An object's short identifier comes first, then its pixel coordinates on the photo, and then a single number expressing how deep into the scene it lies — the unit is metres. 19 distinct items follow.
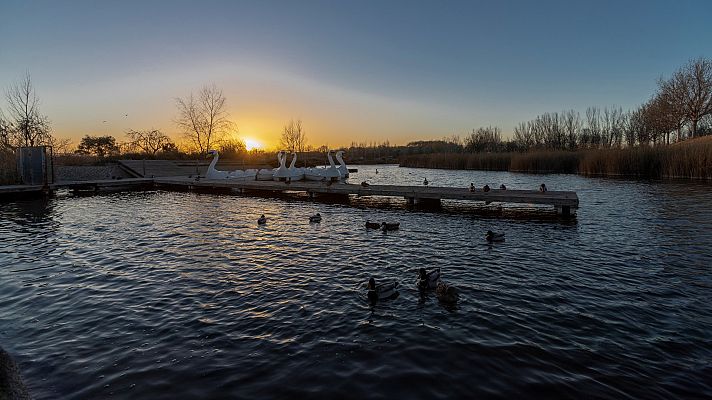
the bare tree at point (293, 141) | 72.31
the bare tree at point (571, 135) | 78.31
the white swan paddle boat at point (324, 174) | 32.28
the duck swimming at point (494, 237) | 13.03
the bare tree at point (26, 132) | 34.12
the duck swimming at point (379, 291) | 7.98
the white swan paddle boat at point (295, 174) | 32.84
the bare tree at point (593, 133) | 77.04
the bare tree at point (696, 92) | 48.50
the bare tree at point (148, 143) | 56.19
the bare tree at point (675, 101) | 50.28
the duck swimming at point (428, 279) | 8.48
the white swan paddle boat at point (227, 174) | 33.47
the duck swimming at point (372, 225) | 15.40
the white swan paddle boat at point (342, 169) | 35.08
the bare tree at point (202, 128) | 48.16
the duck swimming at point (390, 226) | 14.97
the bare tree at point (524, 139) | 85.88
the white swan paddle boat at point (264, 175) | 32.88
